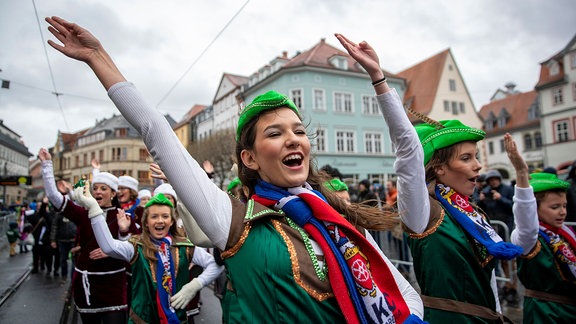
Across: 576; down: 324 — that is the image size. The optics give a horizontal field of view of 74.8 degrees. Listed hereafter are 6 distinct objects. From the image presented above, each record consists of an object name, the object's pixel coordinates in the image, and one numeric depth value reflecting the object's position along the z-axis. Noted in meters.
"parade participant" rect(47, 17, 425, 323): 1.39
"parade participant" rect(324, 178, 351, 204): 4.54
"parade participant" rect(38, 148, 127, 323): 3.87
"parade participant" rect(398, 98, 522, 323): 2.24
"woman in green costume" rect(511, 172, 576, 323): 2.81
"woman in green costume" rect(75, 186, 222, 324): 3.43
